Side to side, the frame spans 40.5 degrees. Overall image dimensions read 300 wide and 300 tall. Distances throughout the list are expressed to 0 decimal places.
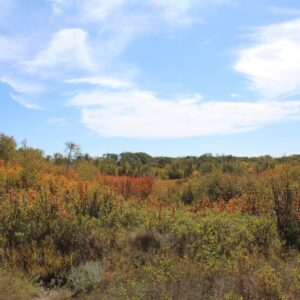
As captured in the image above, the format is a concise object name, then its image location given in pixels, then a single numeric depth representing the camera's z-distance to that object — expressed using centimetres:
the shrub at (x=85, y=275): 720
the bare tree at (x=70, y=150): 3669
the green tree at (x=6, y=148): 2811
